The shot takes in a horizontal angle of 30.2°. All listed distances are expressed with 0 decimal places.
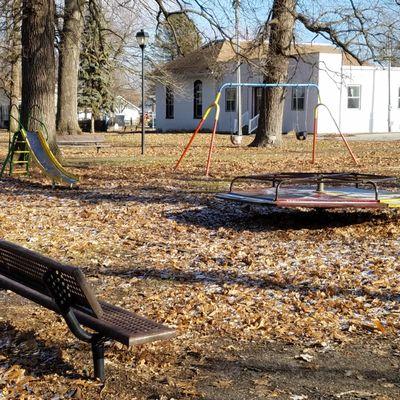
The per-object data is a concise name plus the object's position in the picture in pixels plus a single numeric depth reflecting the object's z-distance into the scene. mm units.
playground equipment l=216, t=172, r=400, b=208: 9164
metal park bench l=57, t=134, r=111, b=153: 22125
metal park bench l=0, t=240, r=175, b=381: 4191
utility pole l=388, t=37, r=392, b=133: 38844
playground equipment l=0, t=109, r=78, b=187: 13609
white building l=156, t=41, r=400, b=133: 37094
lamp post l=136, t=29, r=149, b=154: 22406
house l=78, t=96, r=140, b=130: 56094
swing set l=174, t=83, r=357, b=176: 15155
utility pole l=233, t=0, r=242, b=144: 18359
